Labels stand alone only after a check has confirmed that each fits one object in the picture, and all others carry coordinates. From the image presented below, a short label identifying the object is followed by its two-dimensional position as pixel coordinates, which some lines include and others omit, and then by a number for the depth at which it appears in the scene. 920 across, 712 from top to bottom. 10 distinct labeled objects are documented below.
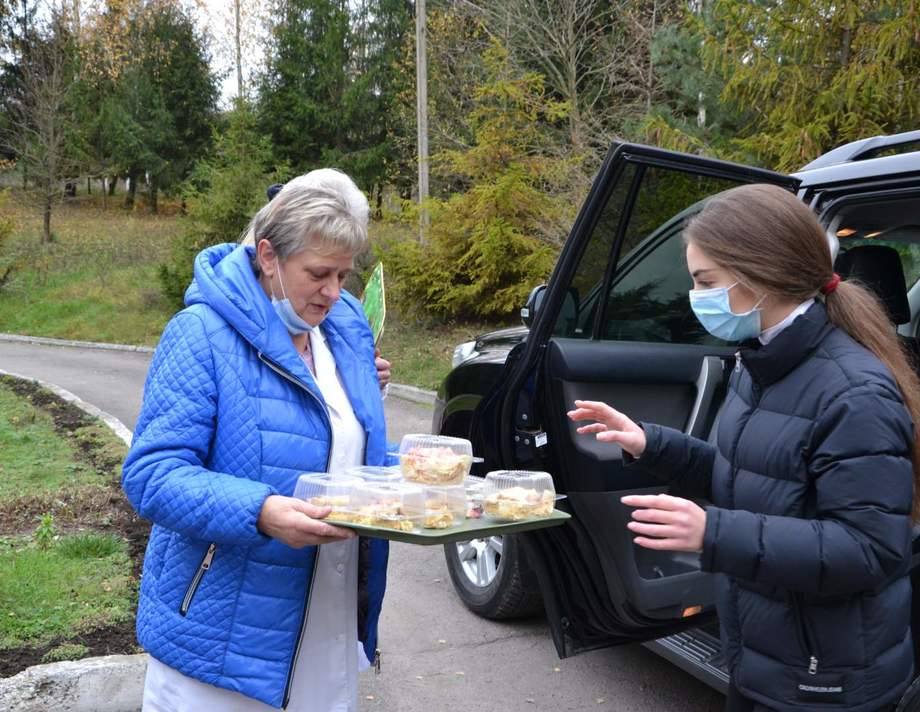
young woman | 1.77
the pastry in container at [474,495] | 2.22
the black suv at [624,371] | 3.13
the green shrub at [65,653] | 3.67
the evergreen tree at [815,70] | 8.62
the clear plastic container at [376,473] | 2.13
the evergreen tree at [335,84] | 25.28
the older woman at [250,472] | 1.94
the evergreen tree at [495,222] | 13.74
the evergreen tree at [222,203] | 17.64
